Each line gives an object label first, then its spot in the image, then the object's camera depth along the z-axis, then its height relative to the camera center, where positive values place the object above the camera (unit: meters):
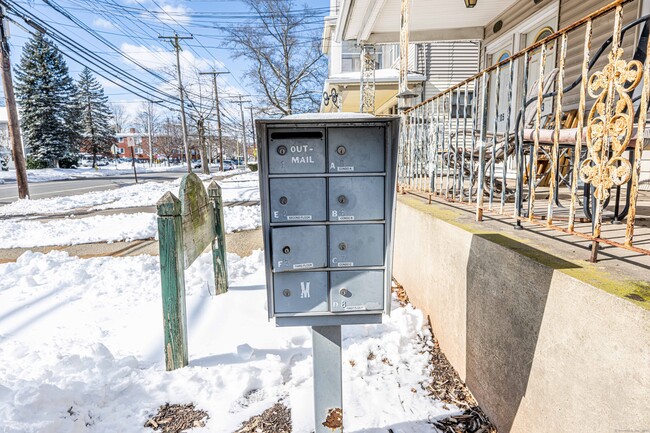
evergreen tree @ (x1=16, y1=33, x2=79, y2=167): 30.92 +4.64
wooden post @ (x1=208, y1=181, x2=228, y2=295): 3.44 -0.82
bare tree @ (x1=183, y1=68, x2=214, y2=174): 29.75 +3.55
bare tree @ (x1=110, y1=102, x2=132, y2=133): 71.50 +6.88
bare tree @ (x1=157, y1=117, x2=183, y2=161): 62.97 +3.16
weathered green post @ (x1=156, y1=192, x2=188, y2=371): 2.23 -0.71
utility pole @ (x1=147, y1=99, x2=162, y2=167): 57.75 +7.59
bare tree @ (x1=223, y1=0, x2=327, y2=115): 23.21 +5.91
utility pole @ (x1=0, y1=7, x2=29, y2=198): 10.82 +1.23
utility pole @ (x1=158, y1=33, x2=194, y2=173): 23.38 +4.87
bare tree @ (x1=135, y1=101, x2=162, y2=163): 61.19 +6.61
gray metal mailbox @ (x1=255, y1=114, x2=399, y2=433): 1.38 -0.22
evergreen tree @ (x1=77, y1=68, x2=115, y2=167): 39.22 +4.48
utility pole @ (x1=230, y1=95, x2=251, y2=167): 40.06 +4.73
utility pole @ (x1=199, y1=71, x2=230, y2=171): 30.90 +5.55
